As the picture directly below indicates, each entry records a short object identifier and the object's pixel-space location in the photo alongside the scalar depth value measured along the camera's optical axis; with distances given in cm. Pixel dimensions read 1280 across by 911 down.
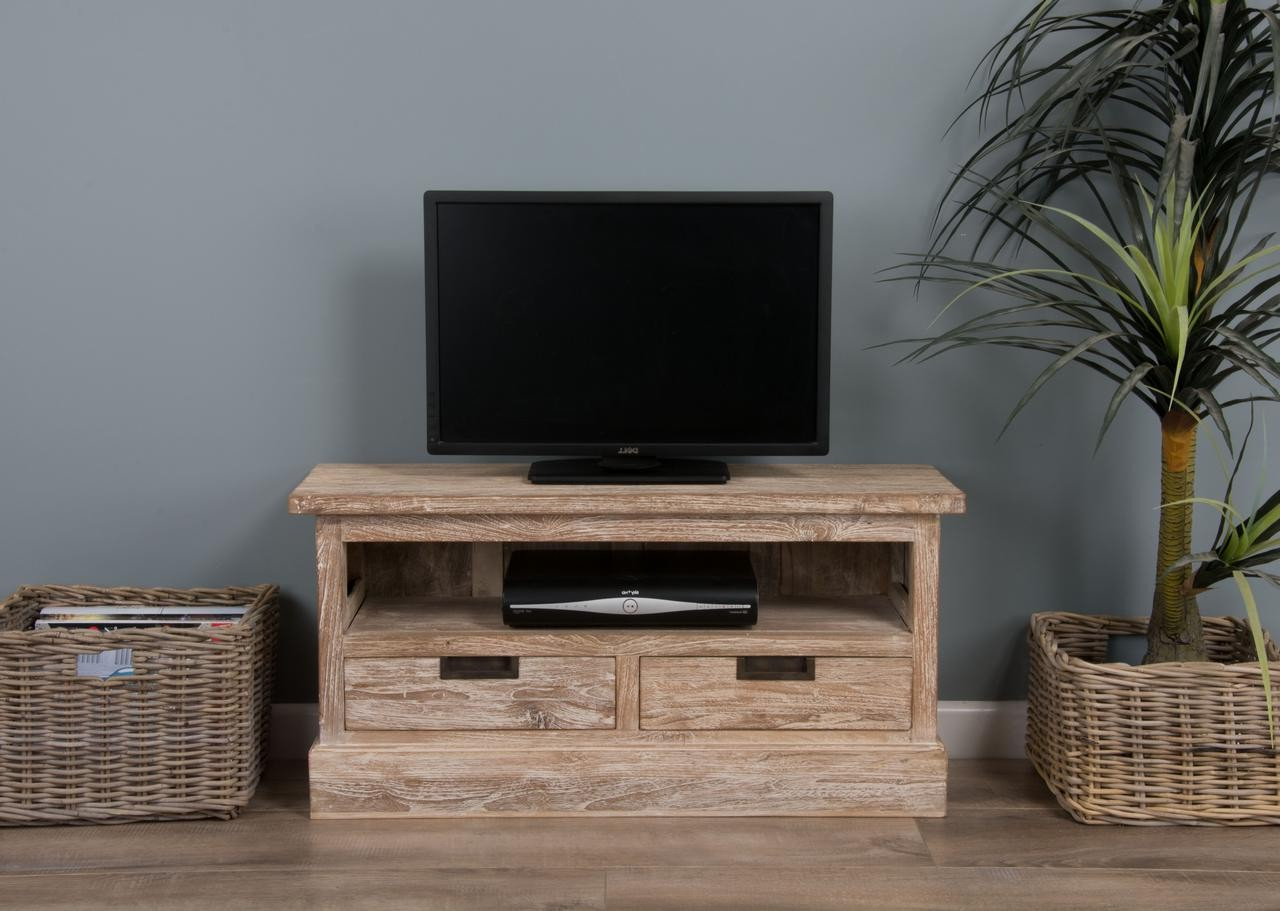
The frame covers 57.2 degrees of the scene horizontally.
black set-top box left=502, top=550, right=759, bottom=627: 211
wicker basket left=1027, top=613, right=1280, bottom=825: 203
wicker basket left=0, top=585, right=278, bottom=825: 203
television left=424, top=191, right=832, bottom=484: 214
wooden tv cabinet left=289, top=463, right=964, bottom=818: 207
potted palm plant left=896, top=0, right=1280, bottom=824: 192
